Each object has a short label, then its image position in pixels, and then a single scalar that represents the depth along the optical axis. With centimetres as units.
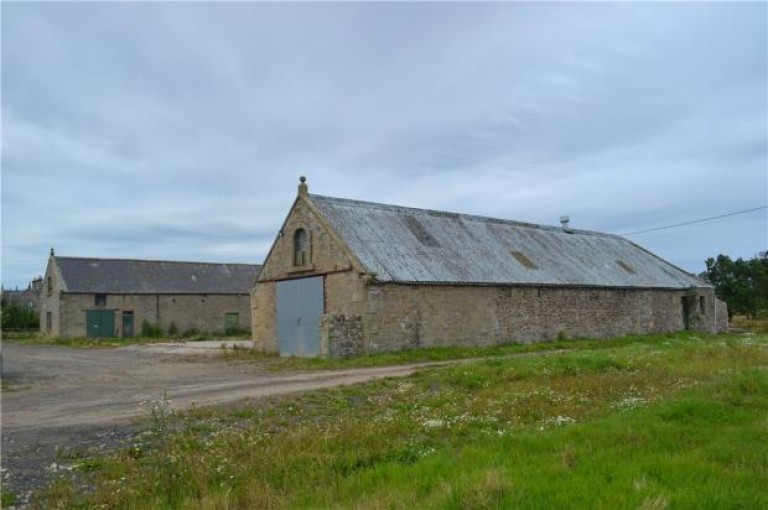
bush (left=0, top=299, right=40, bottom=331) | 5201
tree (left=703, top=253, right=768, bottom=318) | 4294
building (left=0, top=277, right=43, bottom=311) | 6002
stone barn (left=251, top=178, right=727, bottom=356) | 2214
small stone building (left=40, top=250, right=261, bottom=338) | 4197
